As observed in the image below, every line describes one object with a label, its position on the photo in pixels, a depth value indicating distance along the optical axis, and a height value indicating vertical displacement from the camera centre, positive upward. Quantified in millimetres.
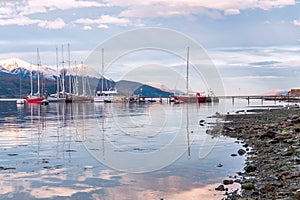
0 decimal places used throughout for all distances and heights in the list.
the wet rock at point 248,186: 14914 -3408
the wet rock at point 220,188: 15578 -3608
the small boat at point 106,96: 163950 -855
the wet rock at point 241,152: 24020 -3458
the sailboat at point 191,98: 155500 -1737
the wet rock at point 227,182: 16484 -3573
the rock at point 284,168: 17112 -3160
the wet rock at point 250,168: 18453 -3422
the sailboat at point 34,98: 142925 -1231
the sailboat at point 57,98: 164038 -1476
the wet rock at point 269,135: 28556 -2925
